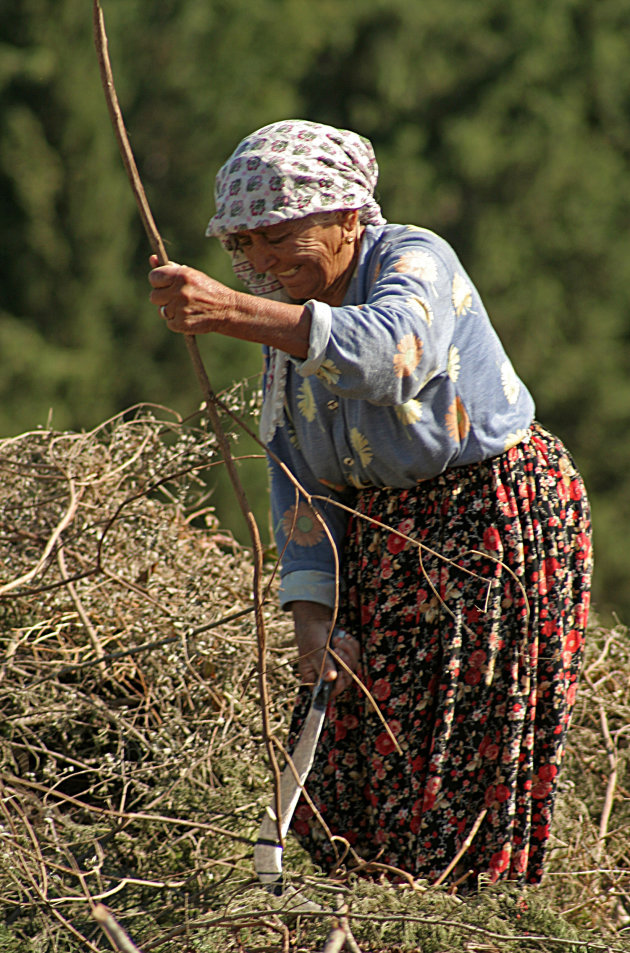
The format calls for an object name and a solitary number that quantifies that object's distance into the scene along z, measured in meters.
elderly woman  11.72
